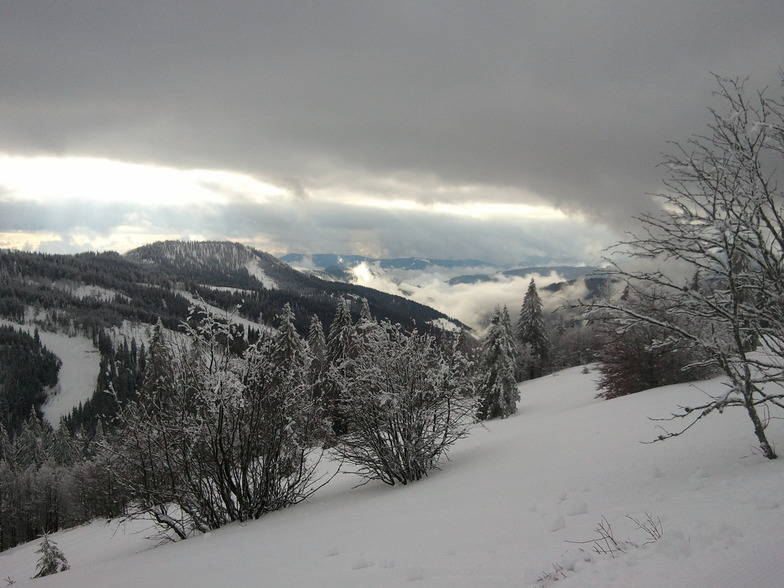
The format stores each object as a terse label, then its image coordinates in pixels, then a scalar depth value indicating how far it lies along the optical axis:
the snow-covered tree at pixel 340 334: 28.59
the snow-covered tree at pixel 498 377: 29.33
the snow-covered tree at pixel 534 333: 54.77
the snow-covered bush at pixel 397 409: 11.23
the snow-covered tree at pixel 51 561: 11.90
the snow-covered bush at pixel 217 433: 9.66
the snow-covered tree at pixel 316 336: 37.03
